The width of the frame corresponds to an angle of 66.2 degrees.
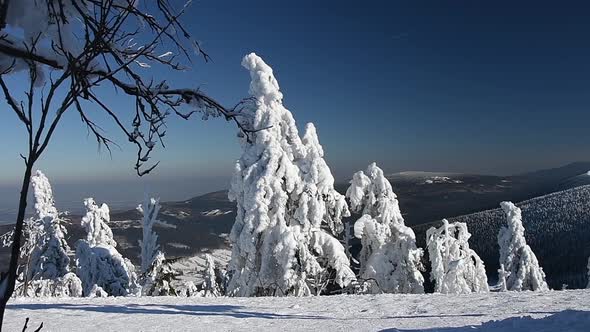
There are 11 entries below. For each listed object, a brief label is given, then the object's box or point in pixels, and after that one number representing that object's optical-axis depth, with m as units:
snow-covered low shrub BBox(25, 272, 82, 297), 20.92
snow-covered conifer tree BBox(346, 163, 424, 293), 20.44
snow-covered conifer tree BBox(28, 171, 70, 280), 24.50
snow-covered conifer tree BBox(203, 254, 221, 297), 35.64
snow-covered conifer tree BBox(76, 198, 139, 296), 21.52
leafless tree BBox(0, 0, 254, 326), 1.55
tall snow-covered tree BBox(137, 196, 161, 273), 23.66
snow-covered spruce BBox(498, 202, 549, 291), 28.50
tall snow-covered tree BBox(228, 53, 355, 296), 16.45
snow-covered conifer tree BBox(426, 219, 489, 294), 21.23
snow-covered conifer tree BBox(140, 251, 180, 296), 20.11
